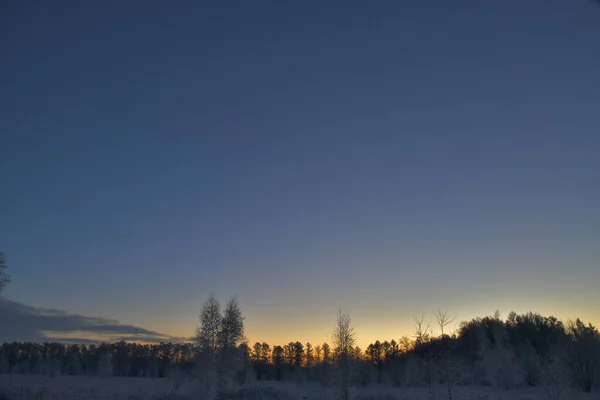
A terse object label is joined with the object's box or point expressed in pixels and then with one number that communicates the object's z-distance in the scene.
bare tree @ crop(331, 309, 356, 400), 27.06
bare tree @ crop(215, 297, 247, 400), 35.94
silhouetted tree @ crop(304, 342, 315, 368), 125.19
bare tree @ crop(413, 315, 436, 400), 23.38
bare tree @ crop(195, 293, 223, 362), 37.62
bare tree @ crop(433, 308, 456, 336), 22.42
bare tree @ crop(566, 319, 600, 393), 42.81
